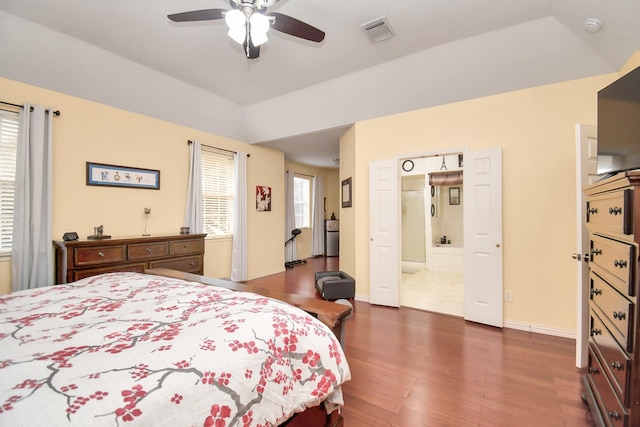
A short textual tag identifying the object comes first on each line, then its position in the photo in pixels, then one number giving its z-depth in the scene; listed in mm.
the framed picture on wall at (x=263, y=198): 5113
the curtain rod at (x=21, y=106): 2504
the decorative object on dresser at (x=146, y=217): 3496
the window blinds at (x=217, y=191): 4309
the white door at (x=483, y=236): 2840
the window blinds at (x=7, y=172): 2559
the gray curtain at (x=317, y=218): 7418
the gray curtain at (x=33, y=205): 2518
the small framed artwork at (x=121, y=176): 3064
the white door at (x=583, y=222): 1867
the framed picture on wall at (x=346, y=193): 4066
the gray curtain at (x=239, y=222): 4562
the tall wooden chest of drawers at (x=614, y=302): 1031
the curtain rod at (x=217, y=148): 3966
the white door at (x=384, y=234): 3467
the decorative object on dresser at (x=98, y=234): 2887
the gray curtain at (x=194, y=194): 3951
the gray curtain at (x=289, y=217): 6535
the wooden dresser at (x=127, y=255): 2529
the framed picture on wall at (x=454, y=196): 6363
